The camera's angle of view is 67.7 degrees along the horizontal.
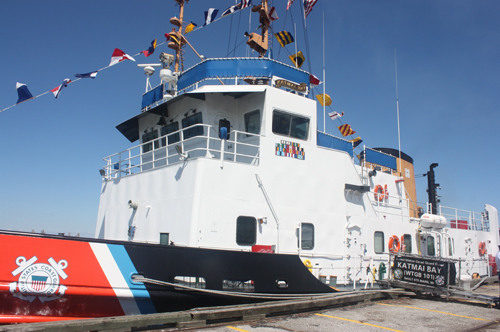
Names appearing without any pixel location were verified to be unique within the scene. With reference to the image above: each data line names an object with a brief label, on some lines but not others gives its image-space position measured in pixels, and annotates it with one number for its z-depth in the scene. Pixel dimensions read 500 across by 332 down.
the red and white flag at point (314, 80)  12.35
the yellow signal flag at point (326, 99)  14.16
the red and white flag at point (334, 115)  15.23
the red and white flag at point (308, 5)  14.42
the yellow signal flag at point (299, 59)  13.54
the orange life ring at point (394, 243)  12.33
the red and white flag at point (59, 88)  11.43
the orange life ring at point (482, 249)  17.94
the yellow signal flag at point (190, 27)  15.28
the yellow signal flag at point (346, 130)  16.11
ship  6.01
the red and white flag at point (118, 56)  12.09
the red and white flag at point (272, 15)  12.83
